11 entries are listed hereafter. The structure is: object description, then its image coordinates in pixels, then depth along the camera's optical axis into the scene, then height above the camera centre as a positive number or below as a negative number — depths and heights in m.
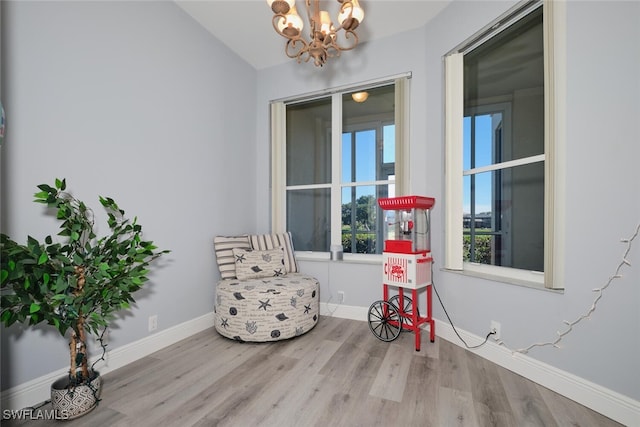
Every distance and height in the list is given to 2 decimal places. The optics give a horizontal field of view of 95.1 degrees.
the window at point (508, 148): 1.86 +0.50
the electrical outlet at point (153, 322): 2.34 -0.89
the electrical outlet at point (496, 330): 2.17 -0.88
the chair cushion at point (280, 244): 3.17 -0.35
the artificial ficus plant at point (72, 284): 1.37 -0.37
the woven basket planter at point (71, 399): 1.54 -1.00
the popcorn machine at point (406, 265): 2.45 -0.45
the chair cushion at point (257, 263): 2.85 -0.51
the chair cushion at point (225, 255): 2.88 -0.42
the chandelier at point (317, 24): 1.85 +1.23
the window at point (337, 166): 3.16 +0.54
